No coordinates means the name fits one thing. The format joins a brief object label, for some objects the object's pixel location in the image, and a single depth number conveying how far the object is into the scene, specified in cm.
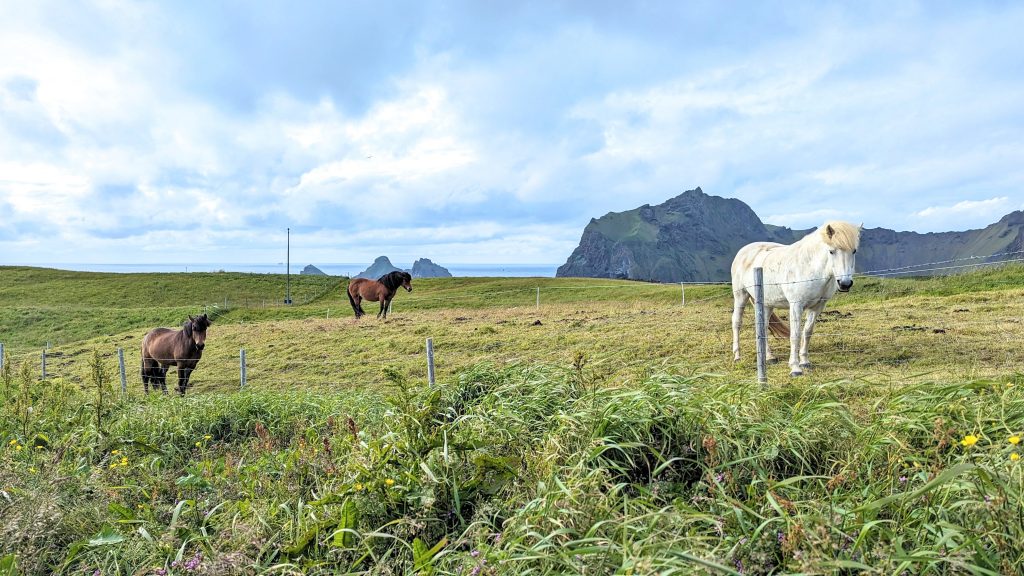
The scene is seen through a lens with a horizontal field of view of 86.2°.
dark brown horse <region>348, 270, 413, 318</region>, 2233
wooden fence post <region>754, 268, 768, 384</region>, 608
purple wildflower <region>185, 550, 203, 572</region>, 279
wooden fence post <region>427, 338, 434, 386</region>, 766
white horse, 723
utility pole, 4281
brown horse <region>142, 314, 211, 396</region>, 1137
